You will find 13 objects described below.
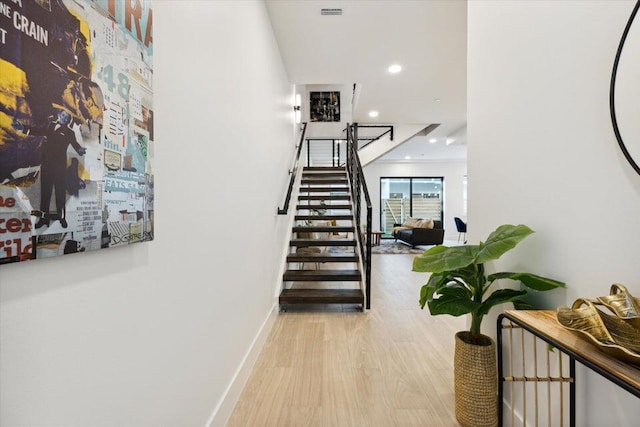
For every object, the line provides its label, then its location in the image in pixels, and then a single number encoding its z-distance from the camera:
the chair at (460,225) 10.73
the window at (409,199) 12.01
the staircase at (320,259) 3.41
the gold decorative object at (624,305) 0.80
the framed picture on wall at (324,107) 6.64
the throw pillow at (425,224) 9.11
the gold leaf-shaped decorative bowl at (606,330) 0.73
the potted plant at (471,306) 1.38
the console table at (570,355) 0.68
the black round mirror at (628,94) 0.93
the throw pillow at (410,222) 9.84
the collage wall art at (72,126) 0.54
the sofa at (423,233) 8.84
